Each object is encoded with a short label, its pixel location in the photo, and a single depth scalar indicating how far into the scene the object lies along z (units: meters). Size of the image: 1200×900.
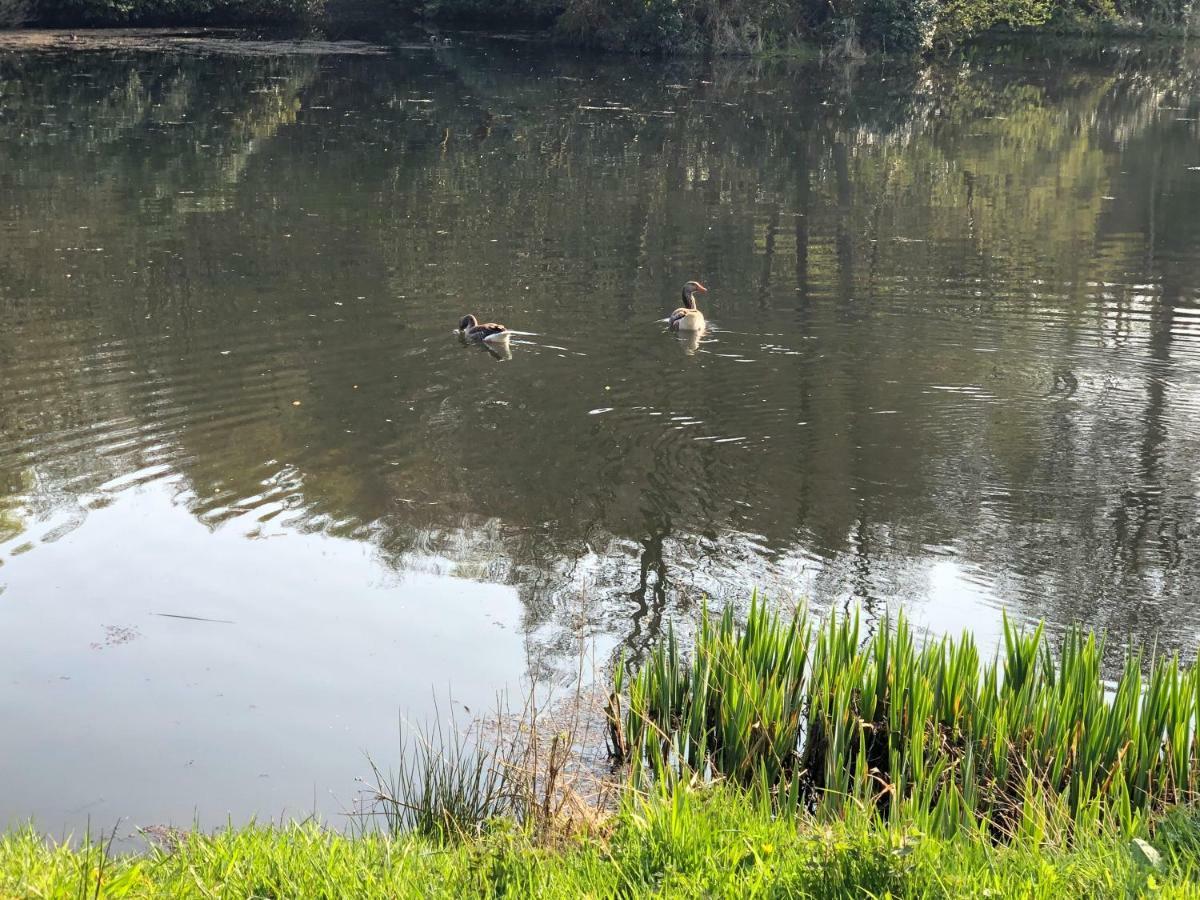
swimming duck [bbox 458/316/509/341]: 14.14
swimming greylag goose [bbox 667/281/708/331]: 14.70
